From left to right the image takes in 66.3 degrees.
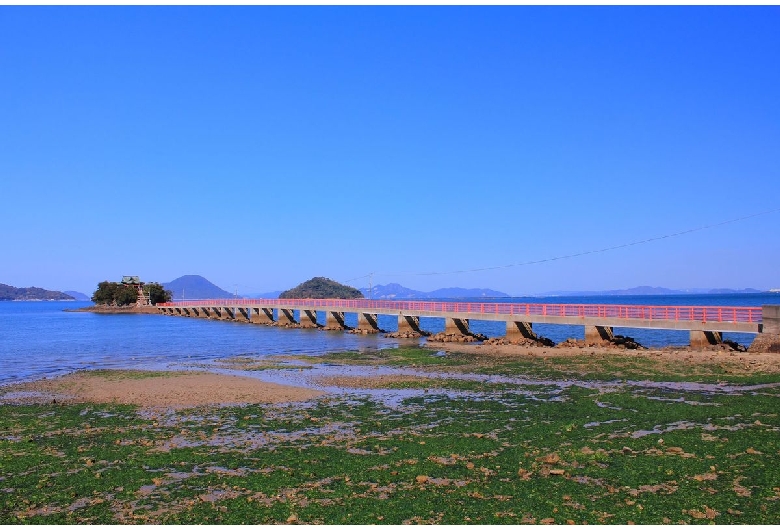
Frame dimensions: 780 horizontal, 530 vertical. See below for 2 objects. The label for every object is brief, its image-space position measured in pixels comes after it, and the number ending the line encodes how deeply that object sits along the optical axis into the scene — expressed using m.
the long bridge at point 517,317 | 33.66
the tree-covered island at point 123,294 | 165.12
